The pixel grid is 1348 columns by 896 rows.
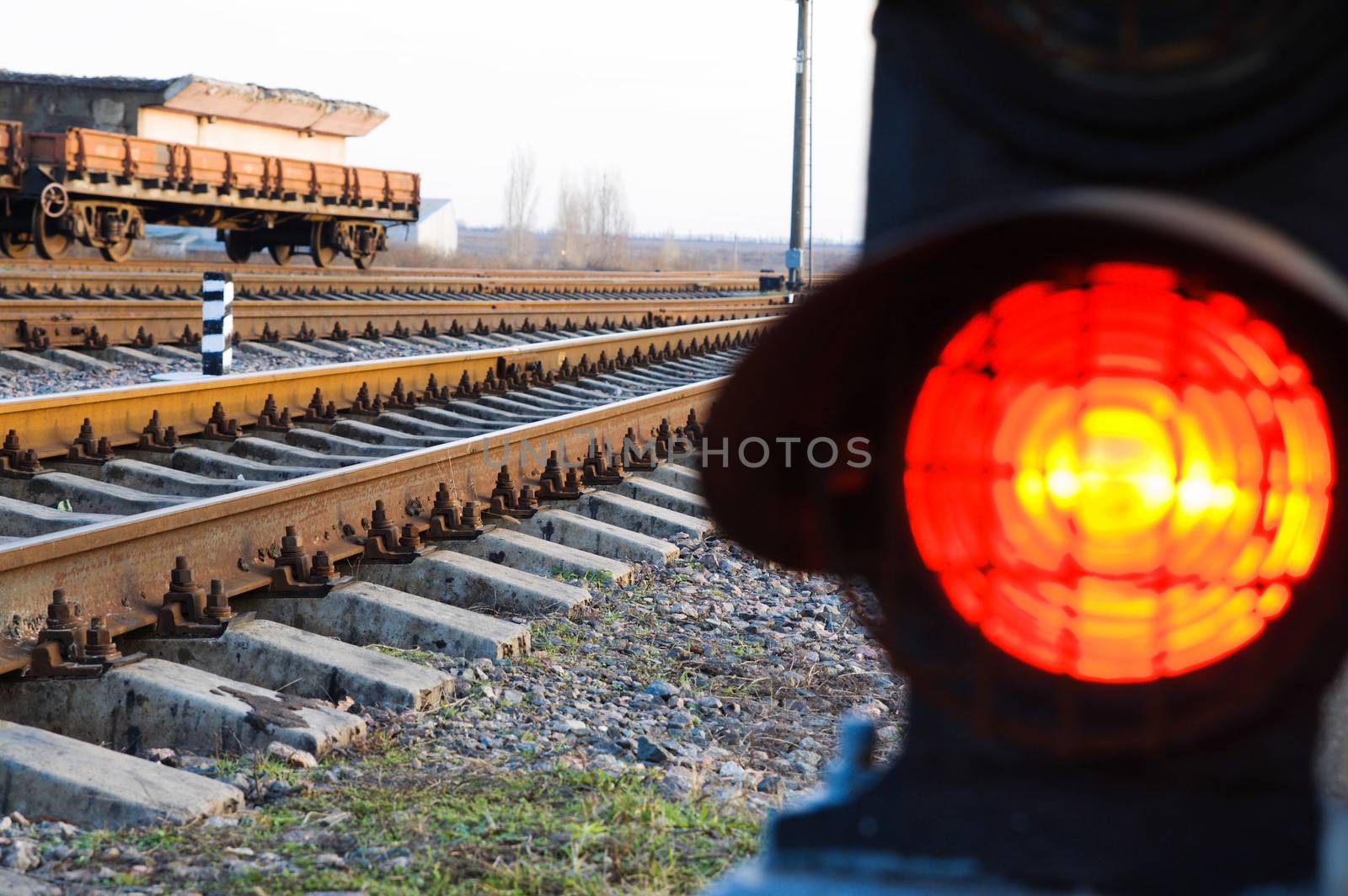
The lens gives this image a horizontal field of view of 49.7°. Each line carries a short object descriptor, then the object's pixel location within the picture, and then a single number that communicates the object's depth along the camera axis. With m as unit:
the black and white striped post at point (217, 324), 9.48
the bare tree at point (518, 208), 88.25
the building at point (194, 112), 27.09
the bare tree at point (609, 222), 90.62
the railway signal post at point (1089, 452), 0.81
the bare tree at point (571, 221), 89.50
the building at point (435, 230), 60.97
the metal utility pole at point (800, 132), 26.23
